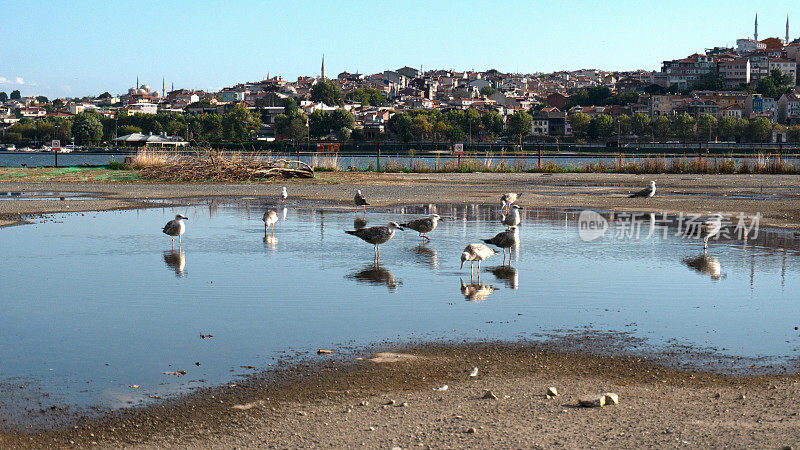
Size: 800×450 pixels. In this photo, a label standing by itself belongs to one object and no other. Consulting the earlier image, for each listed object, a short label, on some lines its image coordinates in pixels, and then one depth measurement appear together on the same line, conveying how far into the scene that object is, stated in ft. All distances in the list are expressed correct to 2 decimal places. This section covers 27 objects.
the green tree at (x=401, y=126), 549.54
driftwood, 102.99
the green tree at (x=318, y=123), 575.38
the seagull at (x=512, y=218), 43.50
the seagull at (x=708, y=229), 40.50
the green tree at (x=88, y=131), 544.21
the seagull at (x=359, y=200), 62.33
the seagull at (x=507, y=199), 53.36
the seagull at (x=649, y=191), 73.82
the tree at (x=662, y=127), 531.50
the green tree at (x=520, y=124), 574.15
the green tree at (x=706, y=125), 519.19
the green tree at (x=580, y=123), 556.92
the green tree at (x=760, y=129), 518.37
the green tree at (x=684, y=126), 517.72
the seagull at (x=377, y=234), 37.65
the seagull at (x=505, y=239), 36.55
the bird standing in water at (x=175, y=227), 41.45
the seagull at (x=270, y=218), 47.29
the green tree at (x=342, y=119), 568.82
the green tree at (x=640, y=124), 539.70
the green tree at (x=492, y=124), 572.10
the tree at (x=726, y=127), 523.29
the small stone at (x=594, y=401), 17.39
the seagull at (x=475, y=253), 32.94
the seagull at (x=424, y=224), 43.19
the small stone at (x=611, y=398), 17.52
